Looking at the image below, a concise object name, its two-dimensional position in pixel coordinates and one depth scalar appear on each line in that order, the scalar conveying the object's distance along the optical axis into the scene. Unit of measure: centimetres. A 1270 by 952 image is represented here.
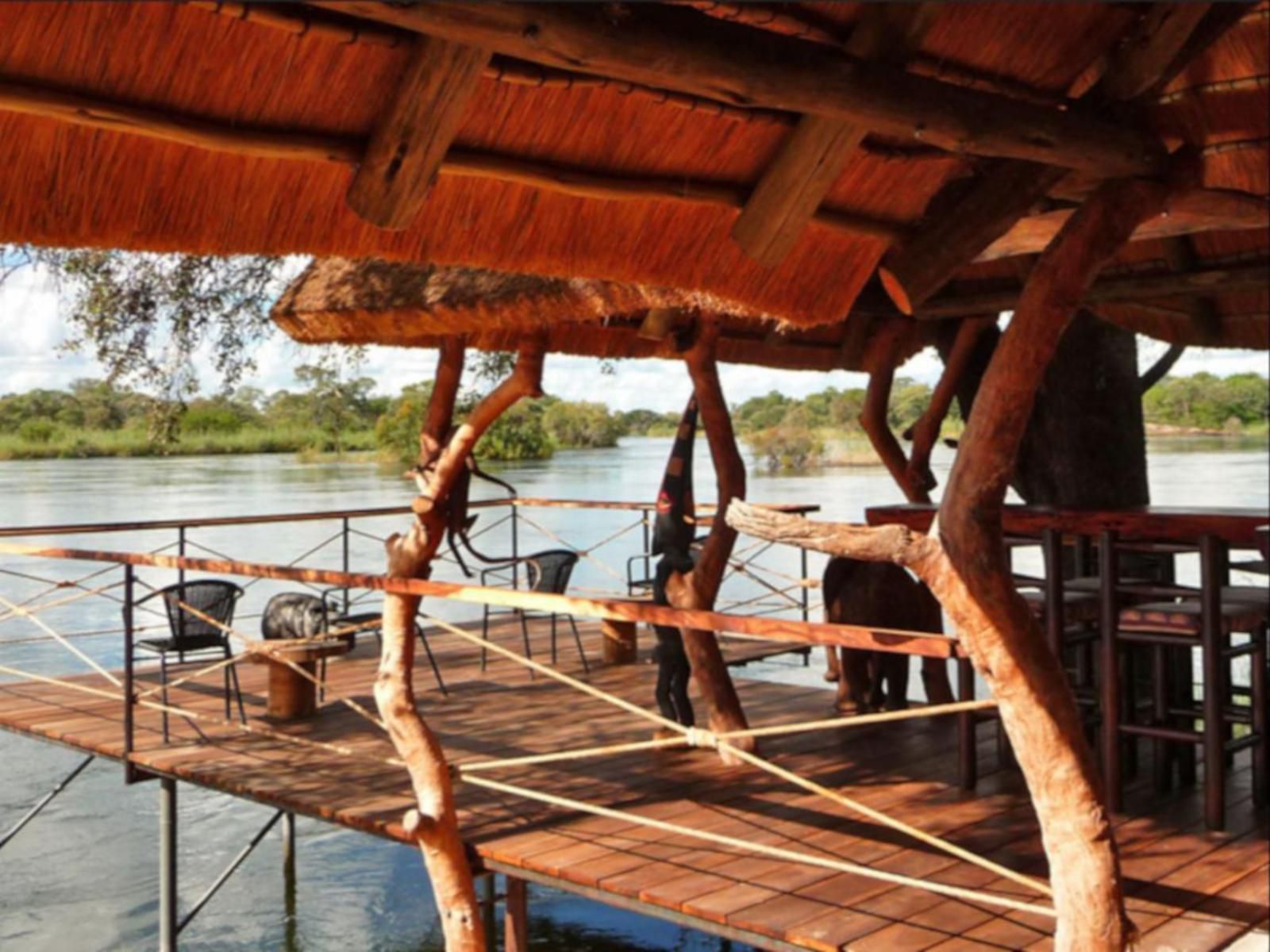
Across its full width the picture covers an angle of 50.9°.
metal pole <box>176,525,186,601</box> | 769
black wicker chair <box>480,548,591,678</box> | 763
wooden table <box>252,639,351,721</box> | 637
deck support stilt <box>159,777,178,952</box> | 584
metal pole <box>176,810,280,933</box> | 661
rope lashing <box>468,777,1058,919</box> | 286
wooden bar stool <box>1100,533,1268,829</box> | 404
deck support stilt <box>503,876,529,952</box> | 452
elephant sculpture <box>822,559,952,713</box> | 570
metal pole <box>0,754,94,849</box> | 761
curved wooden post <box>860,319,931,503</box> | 725
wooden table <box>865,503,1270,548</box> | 390
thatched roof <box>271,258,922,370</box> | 519
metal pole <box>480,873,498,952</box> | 638
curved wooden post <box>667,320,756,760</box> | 527
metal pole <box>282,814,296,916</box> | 878
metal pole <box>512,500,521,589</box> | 819
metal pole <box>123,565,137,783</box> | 529
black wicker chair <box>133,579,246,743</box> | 654
